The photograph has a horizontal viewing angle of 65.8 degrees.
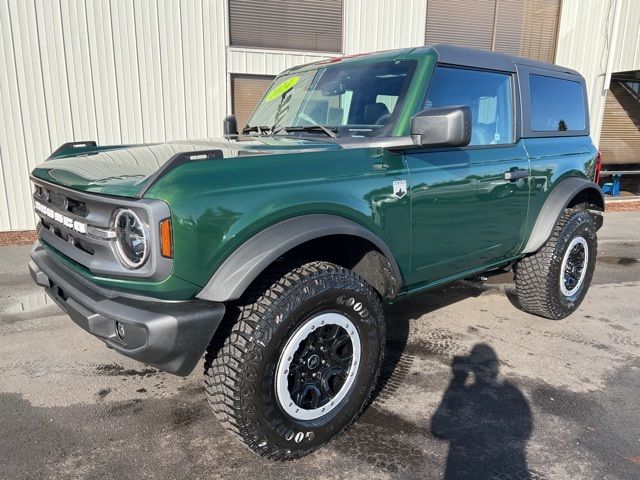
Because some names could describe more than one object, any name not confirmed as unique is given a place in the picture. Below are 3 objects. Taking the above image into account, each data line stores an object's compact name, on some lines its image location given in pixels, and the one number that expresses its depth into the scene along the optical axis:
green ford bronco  2.08
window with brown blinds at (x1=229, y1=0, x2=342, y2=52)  7.80
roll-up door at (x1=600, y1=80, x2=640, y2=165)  11.39
